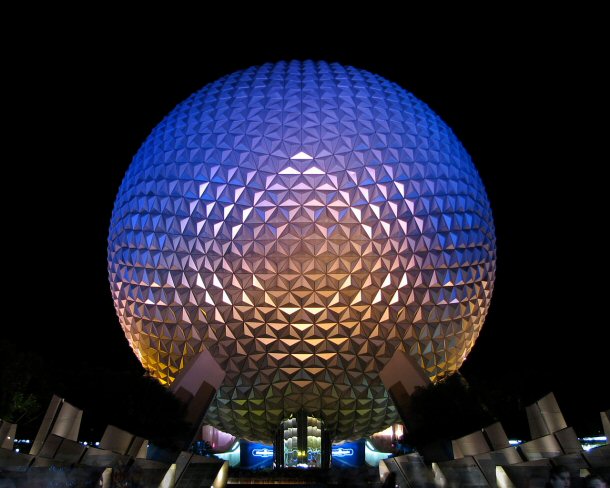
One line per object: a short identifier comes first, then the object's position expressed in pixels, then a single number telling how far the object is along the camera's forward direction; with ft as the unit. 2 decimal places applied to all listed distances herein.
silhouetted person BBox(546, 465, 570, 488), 37.65
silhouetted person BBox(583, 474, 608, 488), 36.18
